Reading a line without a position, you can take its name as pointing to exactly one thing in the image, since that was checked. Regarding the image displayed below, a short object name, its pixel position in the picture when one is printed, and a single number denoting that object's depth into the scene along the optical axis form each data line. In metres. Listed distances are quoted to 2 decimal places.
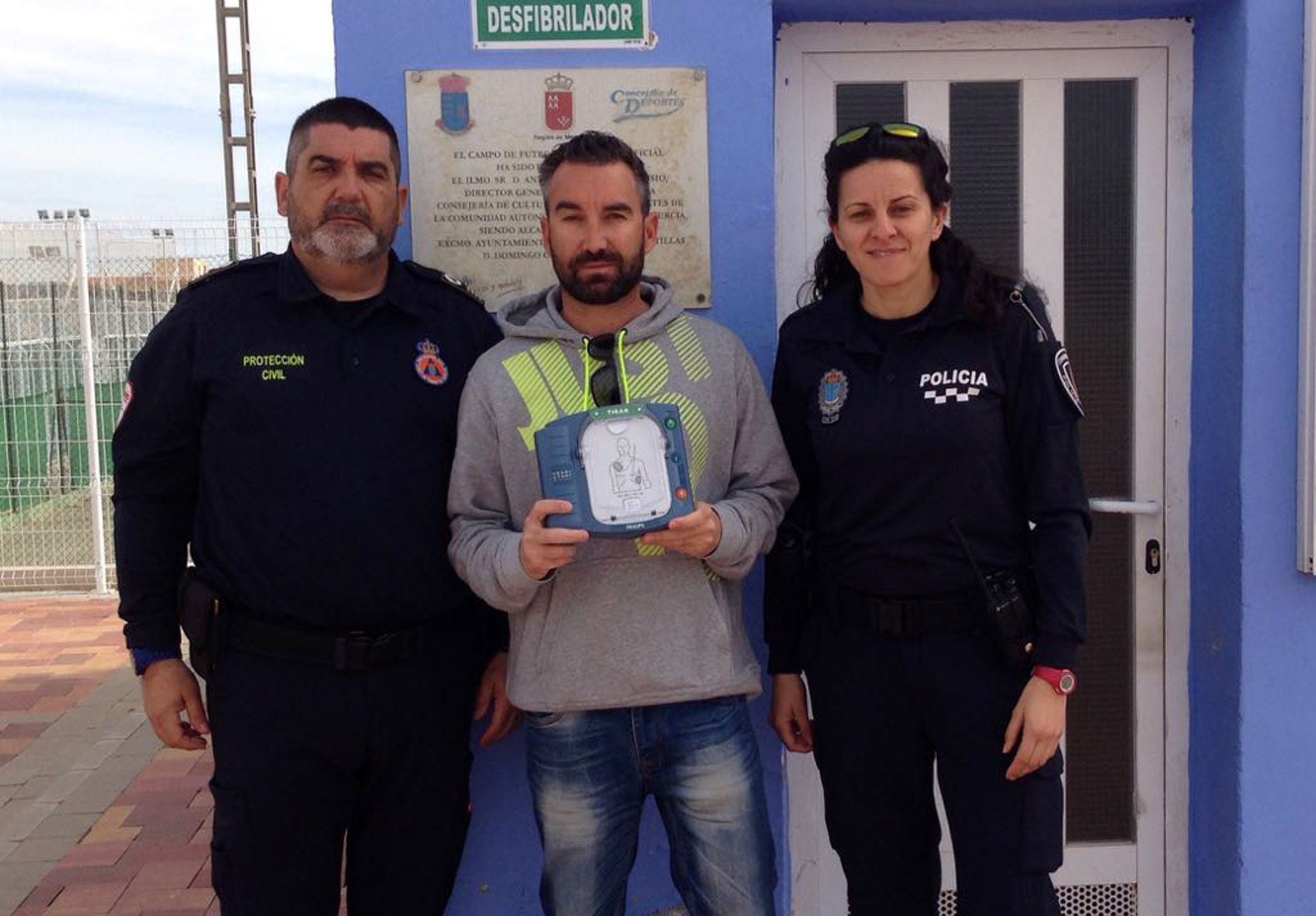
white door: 3.11
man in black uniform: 2.42
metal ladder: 11.81
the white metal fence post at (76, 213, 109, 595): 8.19
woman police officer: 2.29
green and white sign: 2.85
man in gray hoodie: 2.32
